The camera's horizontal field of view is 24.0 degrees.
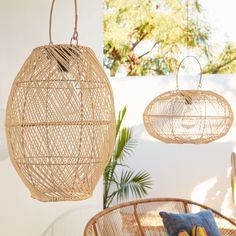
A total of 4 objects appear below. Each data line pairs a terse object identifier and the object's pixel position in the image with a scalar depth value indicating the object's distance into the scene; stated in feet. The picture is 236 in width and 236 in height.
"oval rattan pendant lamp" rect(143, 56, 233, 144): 12.04
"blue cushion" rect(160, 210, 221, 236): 11.35
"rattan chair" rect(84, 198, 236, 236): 10.80
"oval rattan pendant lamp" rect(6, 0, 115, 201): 5.08
